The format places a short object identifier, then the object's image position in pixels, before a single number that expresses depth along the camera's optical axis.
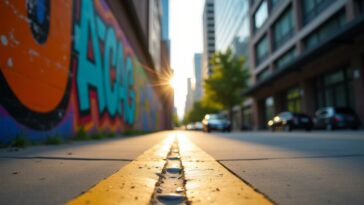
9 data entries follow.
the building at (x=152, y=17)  39.00
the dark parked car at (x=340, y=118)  17.09
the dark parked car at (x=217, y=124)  23.47
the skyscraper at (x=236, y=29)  47.86
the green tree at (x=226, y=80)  37.94
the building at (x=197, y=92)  182.12
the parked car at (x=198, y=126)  46.84
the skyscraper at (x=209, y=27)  119.19
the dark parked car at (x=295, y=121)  20.25
